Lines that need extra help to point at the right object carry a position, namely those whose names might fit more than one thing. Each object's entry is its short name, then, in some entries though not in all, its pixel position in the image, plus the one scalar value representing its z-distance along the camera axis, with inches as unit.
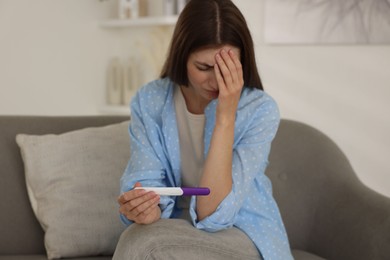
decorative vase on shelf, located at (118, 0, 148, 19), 141.3
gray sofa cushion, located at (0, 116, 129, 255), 81.5
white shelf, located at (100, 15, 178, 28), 128.3
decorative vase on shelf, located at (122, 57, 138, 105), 143.3
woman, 59.2
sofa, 77.5
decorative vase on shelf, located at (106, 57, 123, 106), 144.8
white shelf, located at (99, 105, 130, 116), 139.2
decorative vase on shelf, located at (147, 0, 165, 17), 140.9
